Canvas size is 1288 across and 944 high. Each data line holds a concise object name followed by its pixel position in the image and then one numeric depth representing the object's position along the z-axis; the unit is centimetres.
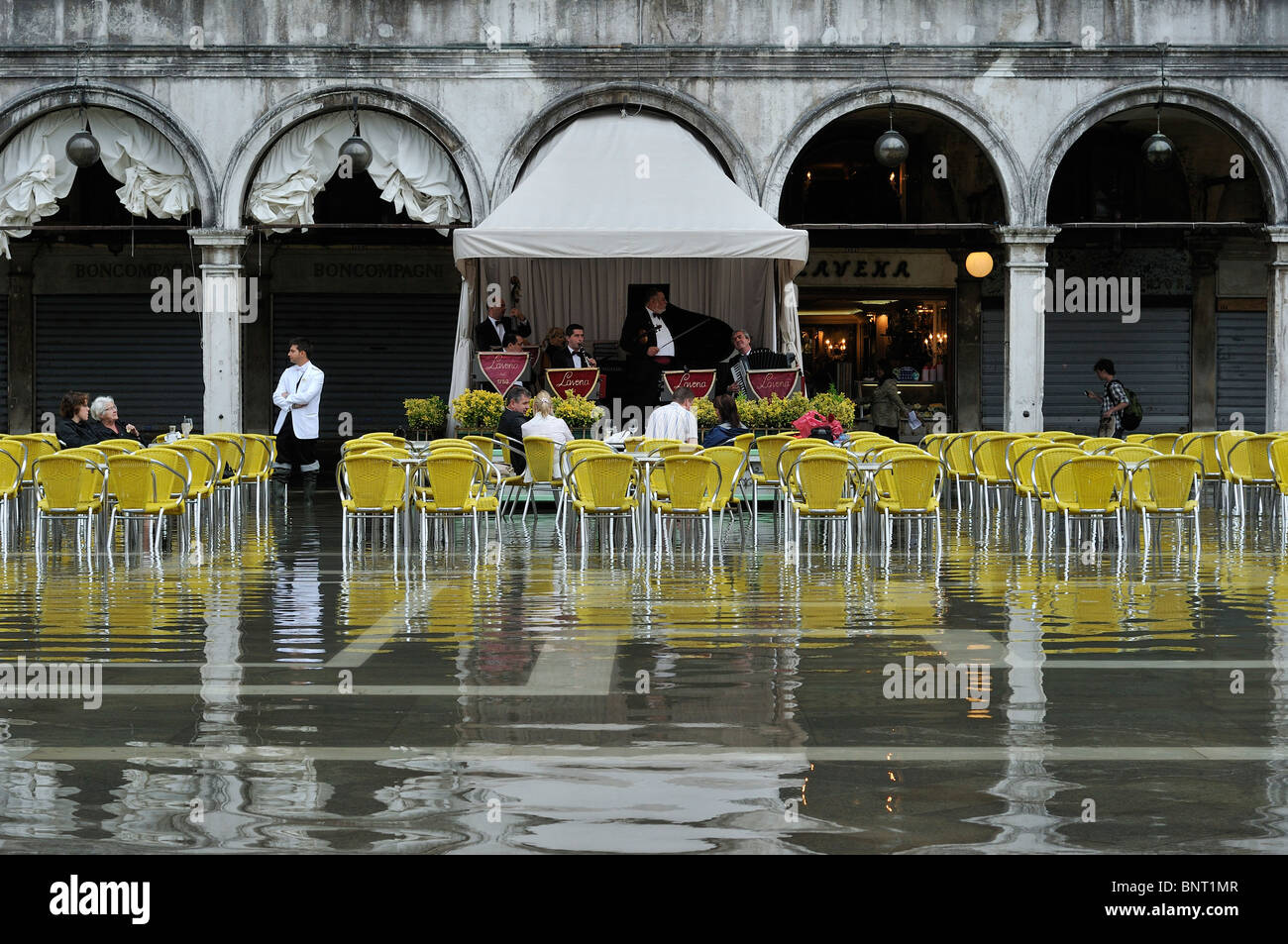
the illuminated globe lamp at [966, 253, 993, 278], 2403
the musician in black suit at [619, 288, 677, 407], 2006
